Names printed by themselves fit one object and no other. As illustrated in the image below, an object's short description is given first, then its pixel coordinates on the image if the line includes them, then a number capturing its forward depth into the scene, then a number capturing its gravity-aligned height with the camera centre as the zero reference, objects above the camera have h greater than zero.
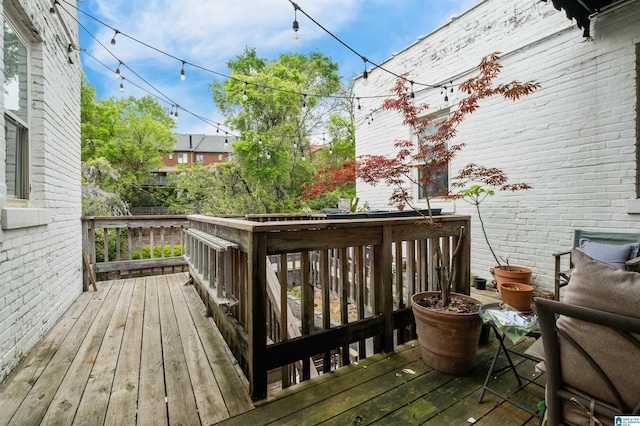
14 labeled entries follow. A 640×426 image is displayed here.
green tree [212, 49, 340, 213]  10.11 +2.85
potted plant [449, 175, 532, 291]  3.14 -0.73
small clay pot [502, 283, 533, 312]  2.81 -0.89
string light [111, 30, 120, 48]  3.06 +1.84
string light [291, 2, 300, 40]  2.59 +1.71
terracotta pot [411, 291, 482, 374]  1.74 -0.82
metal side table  1.28 -0.68
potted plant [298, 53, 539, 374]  1.77 -0.65
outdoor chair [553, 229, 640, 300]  2.39 -0.36
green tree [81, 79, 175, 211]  12.38 +3.43
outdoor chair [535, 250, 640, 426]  0.84 -0.45
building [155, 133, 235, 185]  25.61 +5.36
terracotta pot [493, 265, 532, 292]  3.30 -0.78
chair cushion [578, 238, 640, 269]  2.40 -0.39
